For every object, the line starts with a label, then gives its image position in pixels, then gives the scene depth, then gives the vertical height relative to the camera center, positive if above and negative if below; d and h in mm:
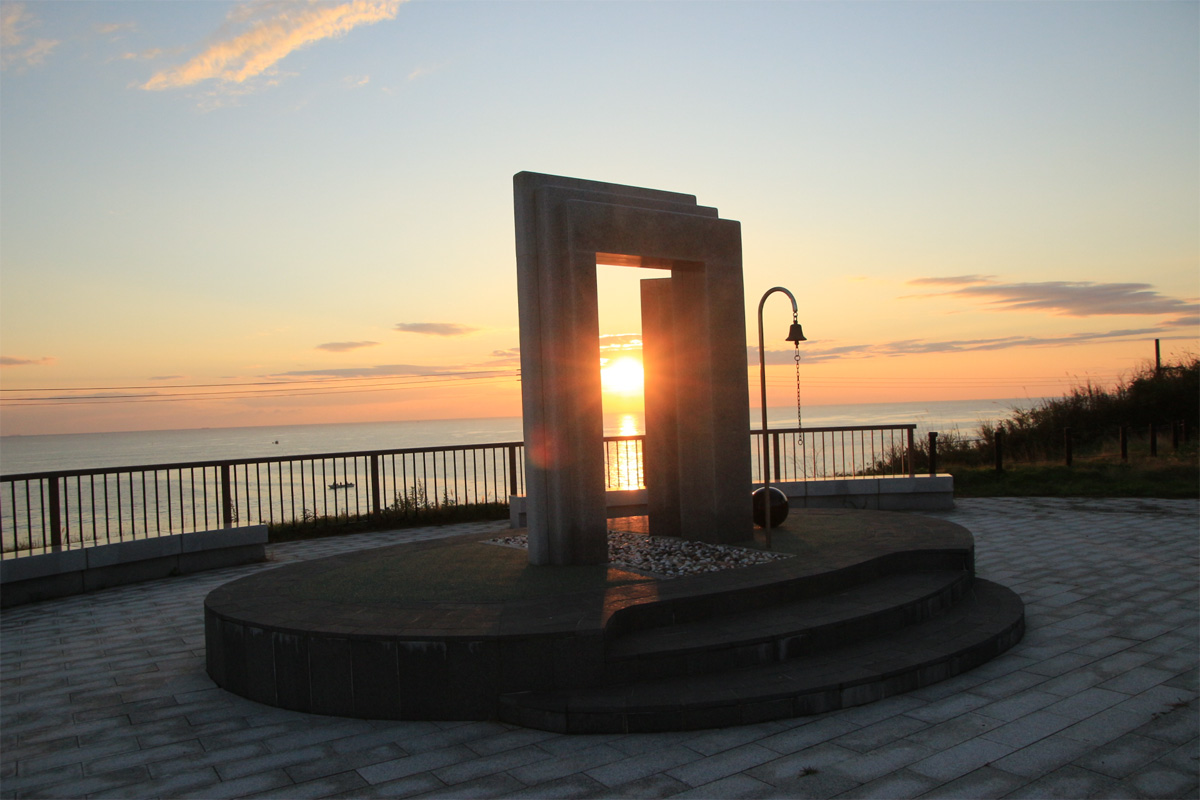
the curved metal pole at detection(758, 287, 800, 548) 7336 +227
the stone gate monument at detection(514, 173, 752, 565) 6695 +448
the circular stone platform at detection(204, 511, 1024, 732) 4406 -1456
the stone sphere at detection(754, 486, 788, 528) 8055 -1093
